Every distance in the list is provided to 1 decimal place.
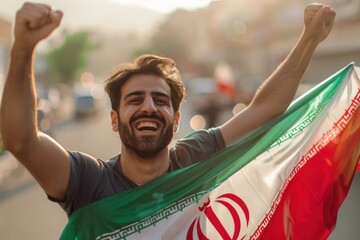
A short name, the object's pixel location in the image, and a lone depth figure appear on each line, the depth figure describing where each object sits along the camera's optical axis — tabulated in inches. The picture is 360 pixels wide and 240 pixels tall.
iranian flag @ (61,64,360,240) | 106.0
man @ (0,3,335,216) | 87.6
